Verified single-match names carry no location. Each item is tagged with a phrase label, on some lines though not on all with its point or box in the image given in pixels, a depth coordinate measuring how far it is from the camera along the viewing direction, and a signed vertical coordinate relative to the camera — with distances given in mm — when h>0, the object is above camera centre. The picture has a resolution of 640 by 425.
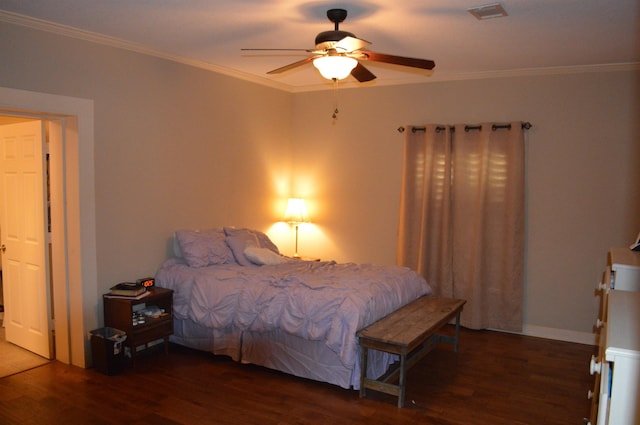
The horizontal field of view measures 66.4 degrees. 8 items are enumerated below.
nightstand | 3883 -1188
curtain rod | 4895 +566
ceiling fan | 2994 +794
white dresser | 1477 -567
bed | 3564 -986
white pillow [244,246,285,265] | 4723 -774
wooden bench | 3299 -1076
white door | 4047 -568
